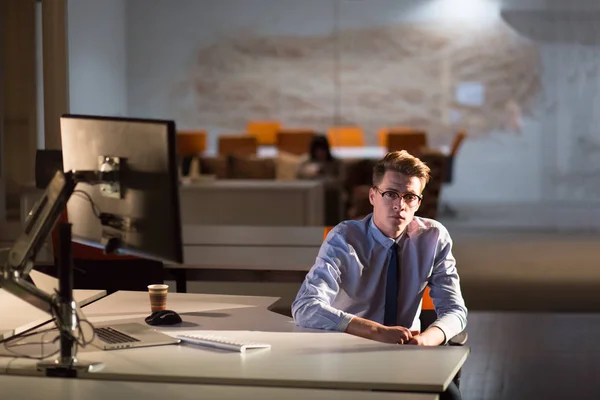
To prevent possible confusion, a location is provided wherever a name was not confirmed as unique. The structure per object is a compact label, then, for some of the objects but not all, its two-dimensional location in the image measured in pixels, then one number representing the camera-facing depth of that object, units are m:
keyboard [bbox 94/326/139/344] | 3.18
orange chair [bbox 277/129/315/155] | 11.20
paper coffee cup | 3.65
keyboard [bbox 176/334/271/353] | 3.07
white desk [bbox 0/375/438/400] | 2.64
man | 3.60
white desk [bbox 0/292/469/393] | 2.75
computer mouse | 3.45
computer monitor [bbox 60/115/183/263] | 2.77
